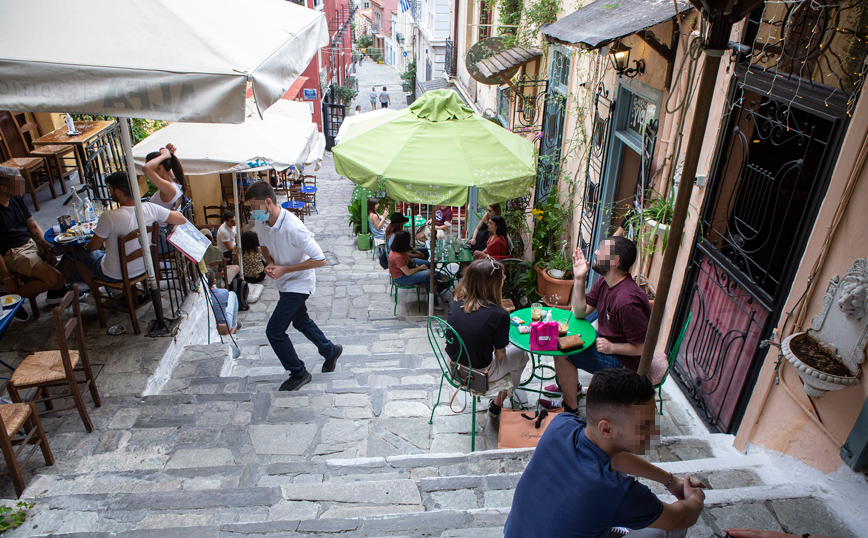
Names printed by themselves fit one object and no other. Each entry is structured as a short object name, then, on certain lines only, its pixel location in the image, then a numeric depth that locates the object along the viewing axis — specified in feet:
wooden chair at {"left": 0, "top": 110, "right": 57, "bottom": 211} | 28.71
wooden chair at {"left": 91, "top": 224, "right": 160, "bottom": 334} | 15.96
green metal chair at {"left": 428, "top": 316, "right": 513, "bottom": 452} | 13.59
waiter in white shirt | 15.30
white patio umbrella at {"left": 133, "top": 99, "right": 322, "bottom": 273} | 23.26
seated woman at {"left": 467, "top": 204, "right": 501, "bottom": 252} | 27.89
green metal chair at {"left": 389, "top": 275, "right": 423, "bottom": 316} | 26.27
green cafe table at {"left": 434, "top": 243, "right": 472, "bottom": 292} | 26.35
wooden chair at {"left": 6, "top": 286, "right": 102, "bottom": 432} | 12.12
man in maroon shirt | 12.37
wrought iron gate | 11.18
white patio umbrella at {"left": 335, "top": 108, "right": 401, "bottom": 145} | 25.11
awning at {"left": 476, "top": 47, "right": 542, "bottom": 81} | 29.63
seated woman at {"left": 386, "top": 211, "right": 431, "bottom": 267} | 25.30
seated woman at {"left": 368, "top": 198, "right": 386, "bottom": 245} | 34.68
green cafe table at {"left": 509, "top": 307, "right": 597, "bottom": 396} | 13.64
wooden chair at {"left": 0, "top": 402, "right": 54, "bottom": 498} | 10.59
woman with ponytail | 17.57
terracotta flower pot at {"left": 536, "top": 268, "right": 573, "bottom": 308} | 23.97
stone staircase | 9.65
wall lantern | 18.11
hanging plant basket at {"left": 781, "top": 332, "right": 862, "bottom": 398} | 9.09
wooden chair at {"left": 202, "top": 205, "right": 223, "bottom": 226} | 38.50
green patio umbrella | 19.13
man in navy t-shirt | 6.51
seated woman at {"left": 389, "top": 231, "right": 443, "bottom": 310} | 25.08
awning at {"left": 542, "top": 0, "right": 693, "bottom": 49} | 13.82
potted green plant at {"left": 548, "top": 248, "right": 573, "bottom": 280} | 24.31
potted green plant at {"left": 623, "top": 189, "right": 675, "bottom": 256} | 15.67
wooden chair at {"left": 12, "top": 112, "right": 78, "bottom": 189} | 29.68
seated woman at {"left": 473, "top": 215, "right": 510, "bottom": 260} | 26.40
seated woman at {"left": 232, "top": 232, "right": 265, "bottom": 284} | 29.40
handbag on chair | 13.52
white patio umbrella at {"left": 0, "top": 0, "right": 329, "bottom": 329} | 9.97
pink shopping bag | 13.39
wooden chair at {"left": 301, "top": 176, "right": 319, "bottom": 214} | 51.35
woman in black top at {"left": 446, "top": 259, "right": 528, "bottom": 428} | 12.96
